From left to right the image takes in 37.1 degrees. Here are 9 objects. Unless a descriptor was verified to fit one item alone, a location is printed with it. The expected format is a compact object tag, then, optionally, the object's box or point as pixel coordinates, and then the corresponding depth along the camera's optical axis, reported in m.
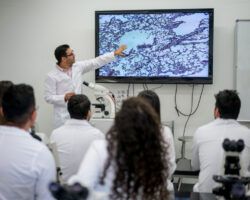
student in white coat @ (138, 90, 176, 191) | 2.42
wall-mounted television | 4.50
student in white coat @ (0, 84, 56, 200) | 1.75
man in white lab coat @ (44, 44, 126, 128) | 4.29
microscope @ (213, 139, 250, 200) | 1.80
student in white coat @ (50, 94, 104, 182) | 2.56
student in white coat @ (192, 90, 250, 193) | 2.45
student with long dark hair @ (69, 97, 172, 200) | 1.39
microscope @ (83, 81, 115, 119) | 4.14
